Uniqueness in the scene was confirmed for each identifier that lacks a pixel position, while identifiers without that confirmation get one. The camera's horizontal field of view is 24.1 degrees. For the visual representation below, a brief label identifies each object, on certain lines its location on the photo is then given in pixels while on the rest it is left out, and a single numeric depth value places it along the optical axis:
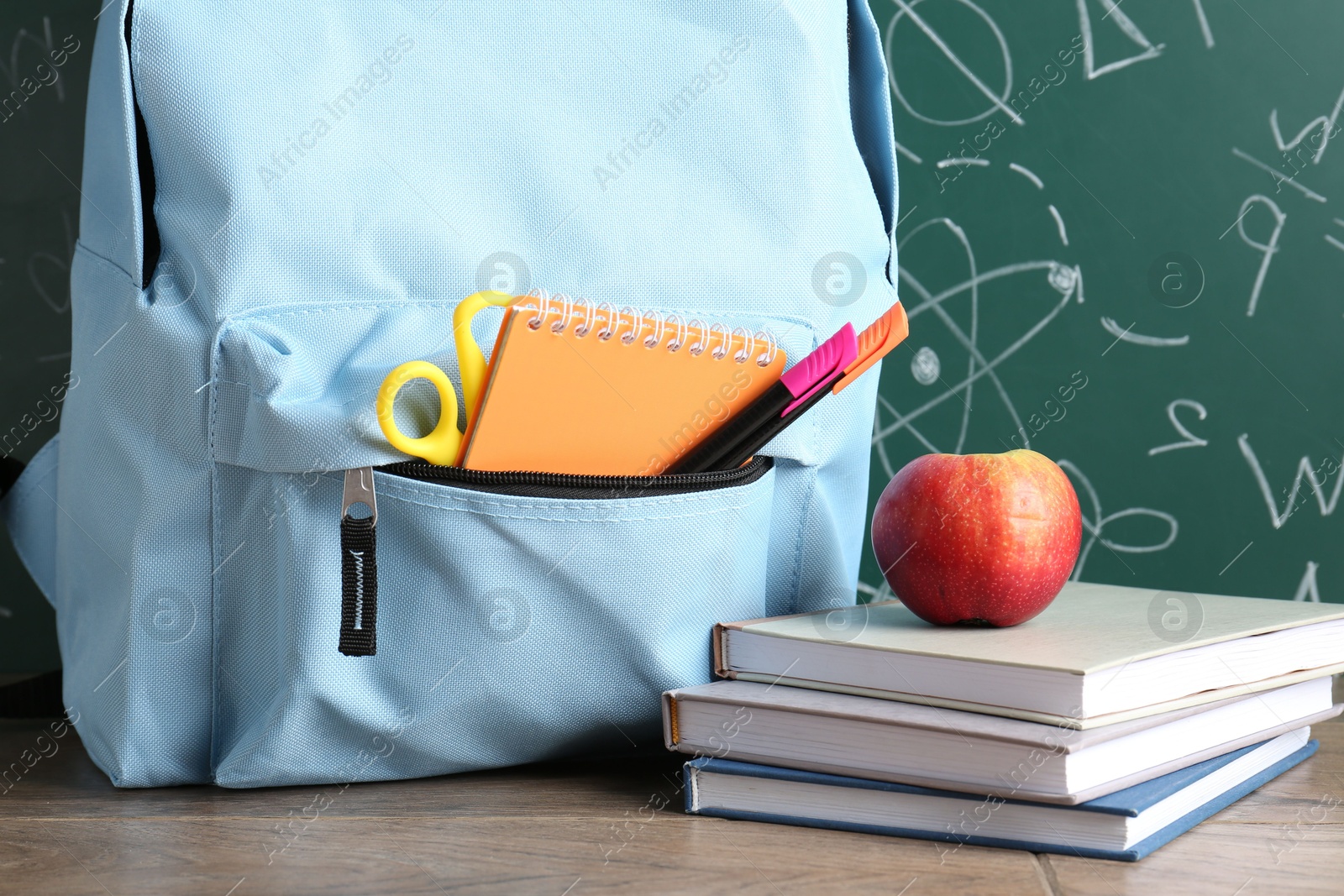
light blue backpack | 1.11
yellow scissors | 1.09
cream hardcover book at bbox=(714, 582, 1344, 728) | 1.06
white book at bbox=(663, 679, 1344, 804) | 1.05
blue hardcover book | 1.05
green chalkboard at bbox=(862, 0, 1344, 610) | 1.33
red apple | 1.12
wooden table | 1.04
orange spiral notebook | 1.09
